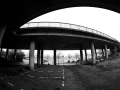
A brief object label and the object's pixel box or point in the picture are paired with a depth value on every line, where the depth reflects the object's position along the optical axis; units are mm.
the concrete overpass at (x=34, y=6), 7130
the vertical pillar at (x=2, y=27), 10656
